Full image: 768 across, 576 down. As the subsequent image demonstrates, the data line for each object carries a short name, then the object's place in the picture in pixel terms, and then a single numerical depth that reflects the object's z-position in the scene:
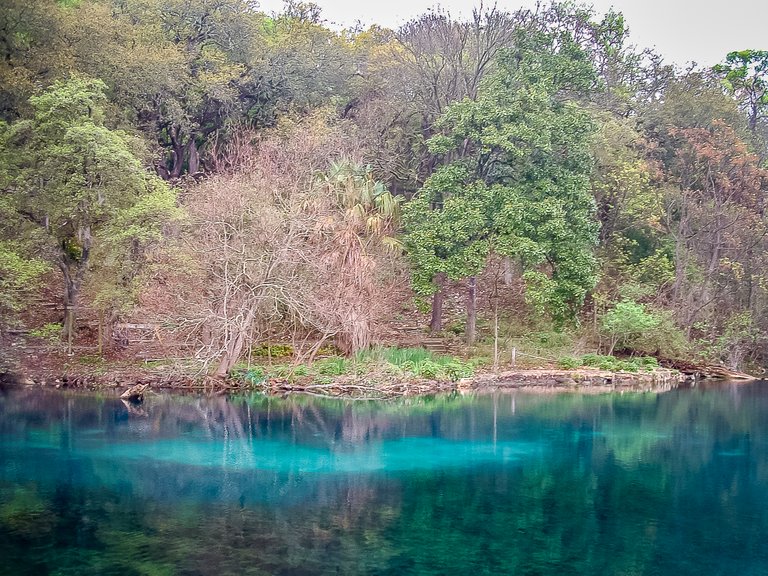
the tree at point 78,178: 24.50
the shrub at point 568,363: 29.42
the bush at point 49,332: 25.30
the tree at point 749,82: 42.16
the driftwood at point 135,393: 23.57
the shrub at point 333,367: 25.77
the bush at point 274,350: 28.61
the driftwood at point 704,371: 31.60
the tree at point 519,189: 29.14
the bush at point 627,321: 29.91
